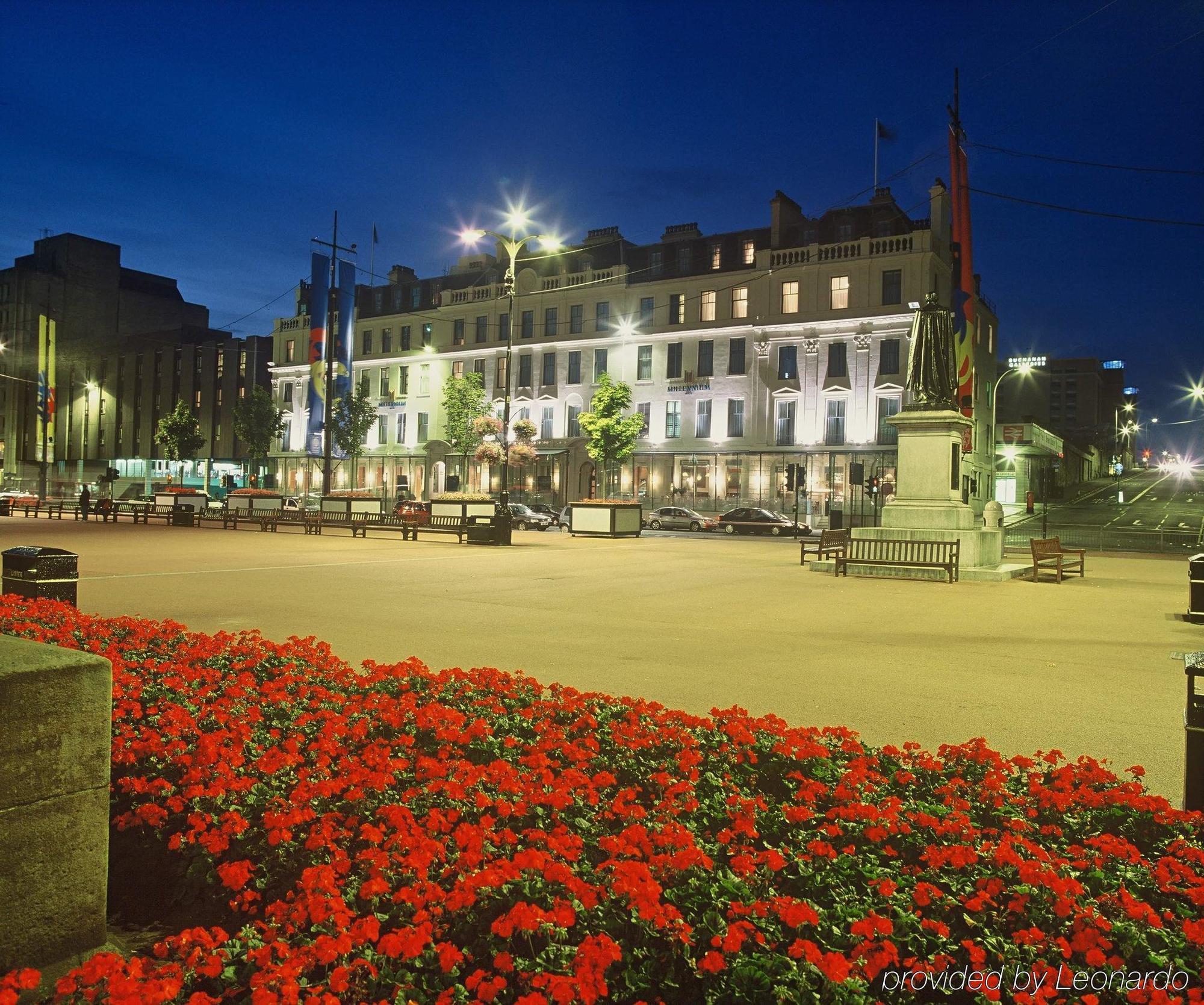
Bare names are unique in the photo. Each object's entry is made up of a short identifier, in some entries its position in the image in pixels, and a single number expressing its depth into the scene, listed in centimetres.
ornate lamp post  2856
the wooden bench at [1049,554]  1834
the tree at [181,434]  6606
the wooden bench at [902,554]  1786
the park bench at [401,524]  2967
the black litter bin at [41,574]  917
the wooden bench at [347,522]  3170
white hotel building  4694
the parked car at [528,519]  4197
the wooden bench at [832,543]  1906
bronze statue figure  2028
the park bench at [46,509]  4250
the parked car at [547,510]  4328
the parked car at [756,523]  4175
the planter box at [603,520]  3412
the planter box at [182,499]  4288
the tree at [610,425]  4988
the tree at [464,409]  5675
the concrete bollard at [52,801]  263
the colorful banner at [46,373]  4700
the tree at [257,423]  6588
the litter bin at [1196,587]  1216
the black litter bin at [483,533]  2748
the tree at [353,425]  5594
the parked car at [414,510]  3068
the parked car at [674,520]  4525
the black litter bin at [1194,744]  371
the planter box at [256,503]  4422
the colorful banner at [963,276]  2714
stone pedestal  1917
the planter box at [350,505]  3594
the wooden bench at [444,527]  2858
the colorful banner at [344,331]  4059
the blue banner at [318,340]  4172
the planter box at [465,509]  3080
